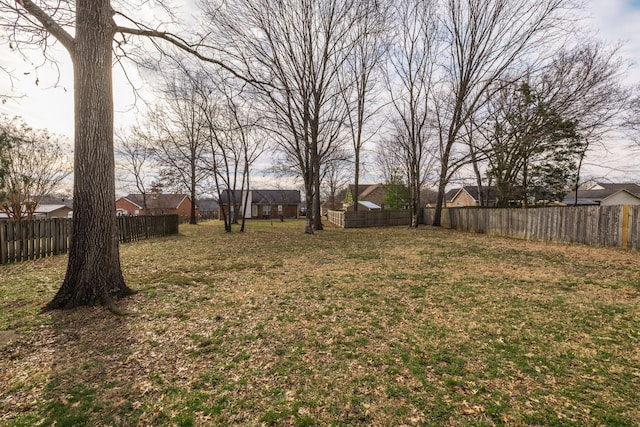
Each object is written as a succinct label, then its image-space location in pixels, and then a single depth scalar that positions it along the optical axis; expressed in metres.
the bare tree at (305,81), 14.04
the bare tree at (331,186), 49.50
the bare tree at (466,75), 15.96
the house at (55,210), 37.22
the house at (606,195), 33.19
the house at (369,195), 52.80
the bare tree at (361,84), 14.47
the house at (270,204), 47.62
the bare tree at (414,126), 18.16
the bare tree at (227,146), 18.19
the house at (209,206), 50.00
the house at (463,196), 40.64
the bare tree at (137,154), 26.19
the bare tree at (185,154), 22.98
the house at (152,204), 45.72
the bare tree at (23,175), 10.85
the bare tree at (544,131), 14.90
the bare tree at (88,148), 4.32
